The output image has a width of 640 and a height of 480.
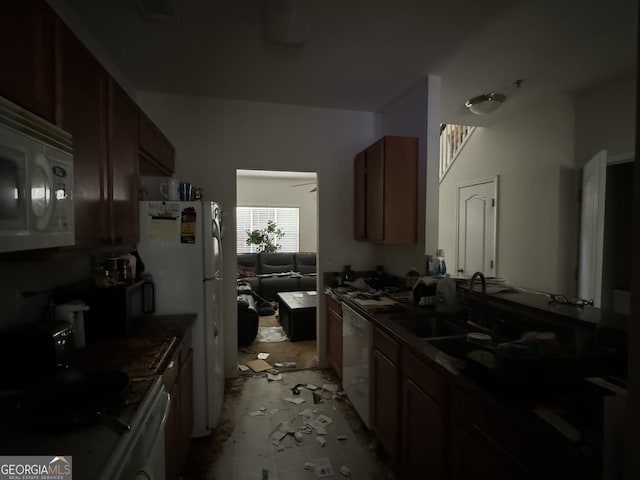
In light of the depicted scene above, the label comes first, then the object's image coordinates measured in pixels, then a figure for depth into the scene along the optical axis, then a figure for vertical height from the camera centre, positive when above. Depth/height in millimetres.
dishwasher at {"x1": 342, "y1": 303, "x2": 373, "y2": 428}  2117 -957
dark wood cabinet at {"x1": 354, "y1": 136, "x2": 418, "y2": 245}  2625 +380
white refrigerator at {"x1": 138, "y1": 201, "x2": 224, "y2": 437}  2105 -253
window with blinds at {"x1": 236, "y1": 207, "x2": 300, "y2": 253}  7398 +253
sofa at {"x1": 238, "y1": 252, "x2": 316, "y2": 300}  5738 -819
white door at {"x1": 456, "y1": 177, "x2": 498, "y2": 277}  3689 +81
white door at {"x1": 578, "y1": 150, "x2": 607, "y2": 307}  2471 +74
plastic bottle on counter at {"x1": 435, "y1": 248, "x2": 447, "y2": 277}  2527 -276
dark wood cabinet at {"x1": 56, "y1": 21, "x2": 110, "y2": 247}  1180 +454
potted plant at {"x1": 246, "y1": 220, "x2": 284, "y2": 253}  7095 -110
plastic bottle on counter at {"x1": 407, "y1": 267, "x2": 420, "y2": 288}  2625 -374
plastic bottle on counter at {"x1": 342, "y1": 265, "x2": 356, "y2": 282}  3240 -444
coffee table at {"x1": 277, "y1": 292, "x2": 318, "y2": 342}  3916 -1130
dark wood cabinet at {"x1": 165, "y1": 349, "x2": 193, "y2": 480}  1504 -1035
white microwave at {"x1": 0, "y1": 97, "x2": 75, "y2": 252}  780 +139
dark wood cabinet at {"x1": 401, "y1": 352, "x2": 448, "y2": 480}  1349 -940
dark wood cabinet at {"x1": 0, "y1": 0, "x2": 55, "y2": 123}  905 +565
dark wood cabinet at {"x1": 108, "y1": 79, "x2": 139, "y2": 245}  1588 +373
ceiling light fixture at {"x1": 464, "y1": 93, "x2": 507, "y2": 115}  2557 +1116
